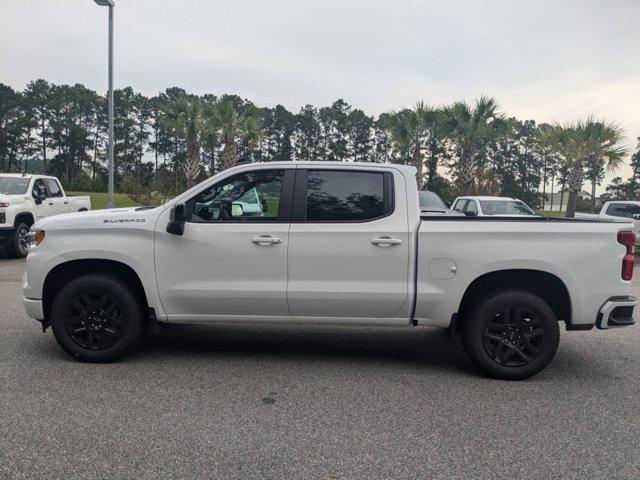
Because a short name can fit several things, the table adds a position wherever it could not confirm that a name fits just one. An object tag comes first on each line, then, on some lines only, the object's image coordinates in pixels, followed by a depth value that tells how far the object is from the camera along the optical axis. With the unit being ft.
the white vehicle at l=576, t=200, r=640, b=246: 46.96
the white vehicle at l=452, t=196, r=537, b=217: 50.06
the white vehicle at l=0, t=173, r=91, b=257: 38.24
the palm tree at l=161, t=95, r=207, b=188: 100.94
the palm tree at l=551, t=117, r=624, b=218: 83.25
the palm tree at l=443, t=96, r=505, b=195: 92.79
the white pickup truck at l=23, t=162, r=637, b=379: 15.05
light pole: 51.38
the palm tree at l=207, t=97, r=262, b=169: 107.24
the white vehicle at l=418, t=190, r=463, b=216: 45.85
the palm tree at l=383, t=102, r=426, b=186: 102.96
